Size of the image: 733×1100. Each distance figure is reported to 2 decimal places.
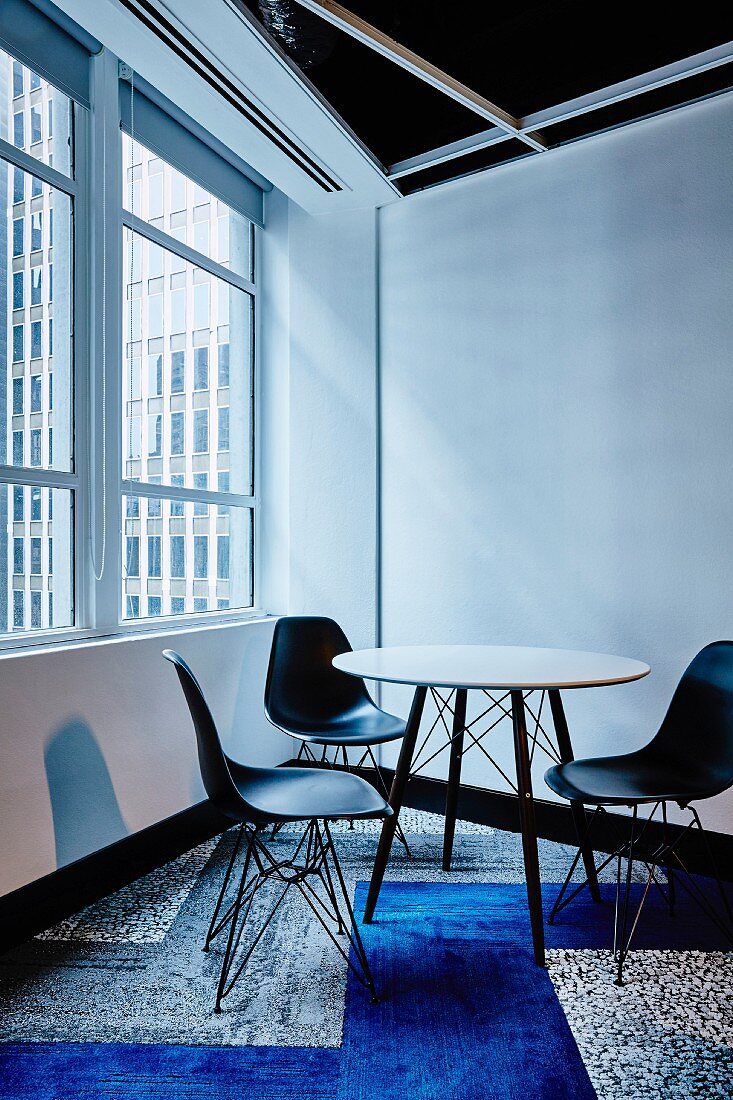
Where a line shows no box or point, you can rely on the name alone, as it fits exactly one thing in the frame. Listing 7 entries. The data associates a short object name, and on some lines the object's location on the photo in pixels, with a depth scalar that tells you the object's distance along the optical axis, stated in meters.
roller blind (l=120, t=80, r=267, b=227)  3.32
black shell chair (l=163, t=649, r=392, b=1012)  2.11
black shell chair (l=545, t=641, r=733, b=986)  2.36
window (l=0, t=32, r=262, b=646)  2.77
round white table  2.34
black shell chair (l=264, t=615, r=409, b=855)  3.25
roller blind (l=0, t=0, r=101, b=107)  2.69
